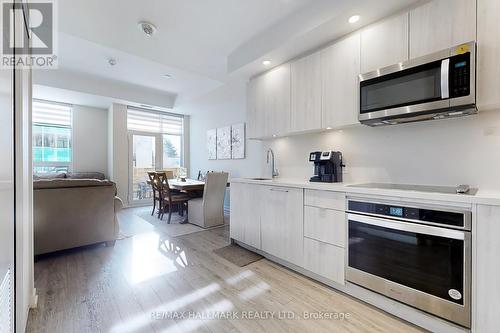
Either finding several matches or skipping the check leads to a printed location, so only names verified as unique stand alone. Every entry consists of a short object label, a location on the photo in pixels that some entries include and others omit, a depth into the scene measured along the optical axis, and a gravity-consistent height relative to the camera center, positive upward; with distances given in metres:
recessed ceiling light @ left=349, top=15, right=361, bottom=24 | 2.04 +1.34
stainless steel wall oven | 1.43 -0.65
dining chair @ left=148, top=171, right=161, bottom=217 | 4.75 -0.47
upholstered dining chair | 4.04 -0.73
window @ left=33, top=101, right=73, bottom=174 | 5.38 +0.68
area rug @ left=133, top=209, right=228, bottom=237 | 3.76 -1.12
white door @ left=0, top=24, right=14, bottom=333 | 0.90 -0.17
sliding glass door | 6.10 +0.07
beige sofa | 2.60 -0.61
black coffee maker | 2.54 -0.01
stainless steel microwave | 1.58 +0.60
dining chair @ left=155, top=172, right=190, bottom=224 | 4.40 -0.64
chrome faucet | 3.37 -0.03
